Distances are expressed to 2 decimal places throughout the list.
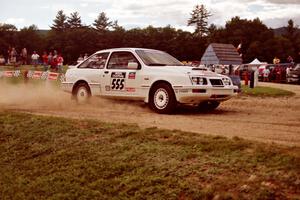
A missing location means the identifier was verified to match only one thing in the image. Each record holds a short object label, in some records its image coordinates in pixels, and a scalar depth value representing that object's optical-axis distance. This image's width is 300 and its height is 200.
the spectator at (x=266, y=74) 31.45
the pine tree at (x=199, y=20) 123.94
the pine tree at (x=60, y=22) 124.50
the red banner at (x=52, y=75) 20.19
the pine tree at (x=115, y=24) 120.72
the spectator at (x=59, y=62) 29.17
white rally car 9.73
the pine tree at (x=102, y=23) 120.75
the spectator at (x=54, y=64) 30.61
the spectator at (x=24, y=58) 37.34
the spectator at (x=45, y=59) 33.83
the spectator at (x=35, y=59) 36.79
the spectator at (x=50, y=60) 33.60
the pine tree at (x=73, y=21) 127.88
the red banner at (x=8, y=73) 23.06
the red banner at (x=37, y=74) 21.06
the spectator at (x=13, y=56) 33.41
